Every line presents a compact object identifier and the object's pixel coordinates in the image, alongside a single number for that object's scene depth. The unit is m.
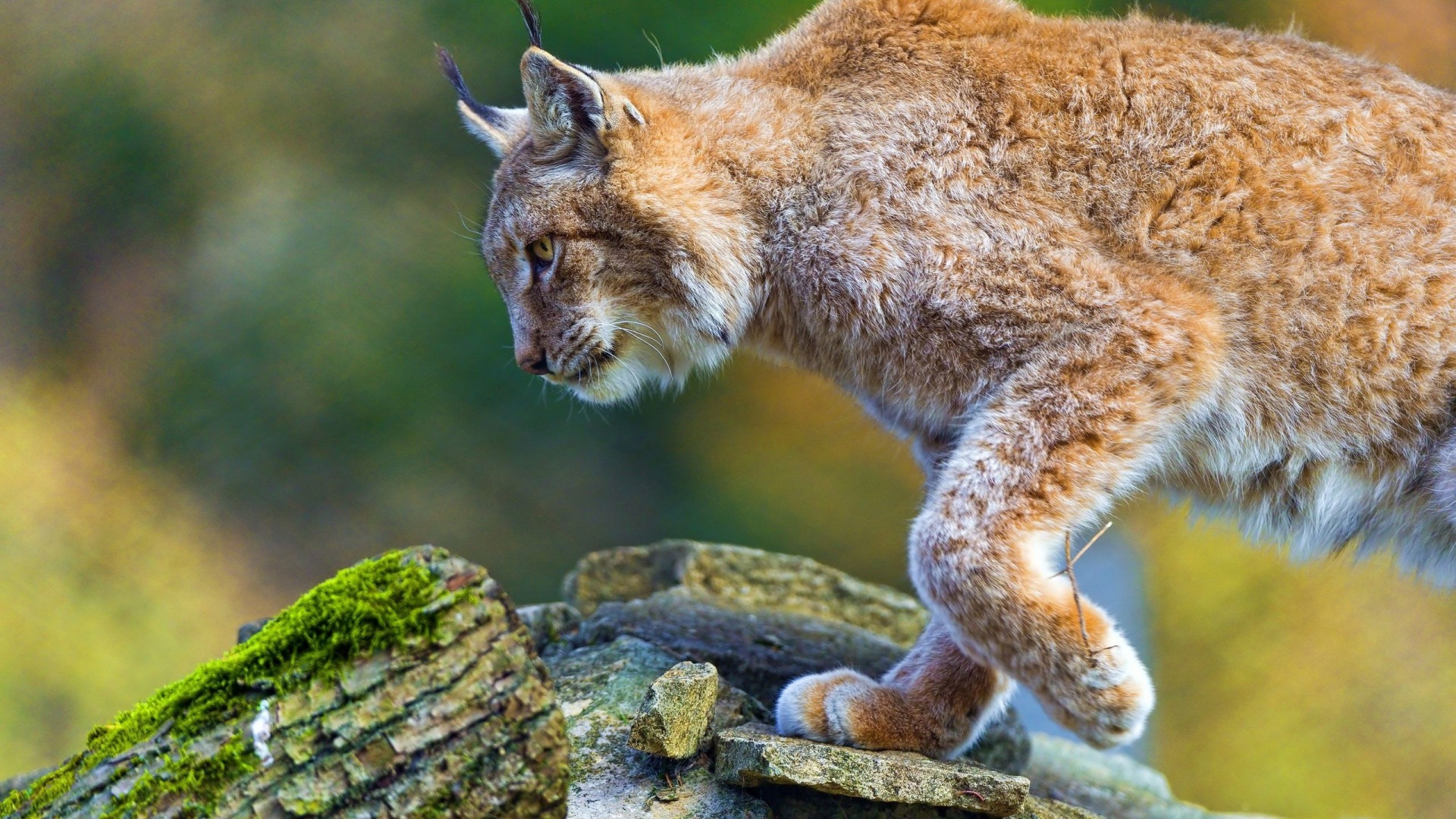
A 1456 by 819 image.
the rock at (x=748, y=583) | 7.84
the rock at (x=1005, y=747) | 6.33
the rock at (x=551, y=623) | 6.51
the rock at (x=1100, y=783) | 6.73
